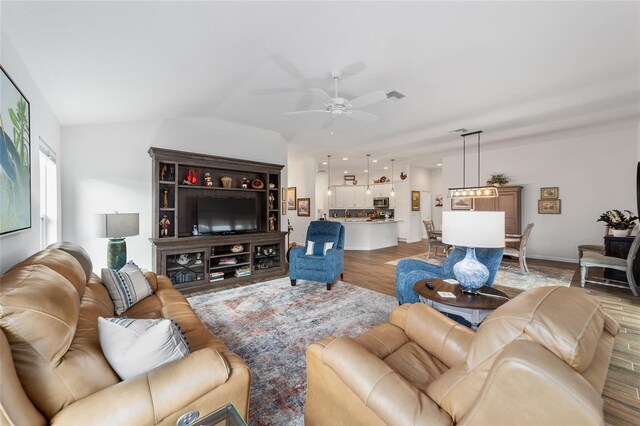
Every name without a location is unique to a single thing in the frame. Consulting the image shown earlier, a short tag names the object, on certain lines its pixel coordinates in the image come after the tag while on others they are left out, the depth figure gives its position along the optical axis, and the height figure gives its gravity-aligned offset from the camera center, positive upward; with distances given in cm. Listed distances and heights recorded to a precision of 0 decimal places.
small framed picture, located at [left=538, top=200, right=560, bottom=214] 627 +9
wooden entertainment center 393 -21
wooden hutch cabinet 656 +13
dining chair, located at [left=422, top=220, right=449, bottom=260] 650 -67
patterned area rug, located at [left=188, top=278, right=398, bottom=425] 180 -123
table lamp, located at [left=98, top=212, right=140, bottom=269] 317 -25
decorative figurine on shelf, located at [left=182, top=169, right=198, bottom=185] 429 +53
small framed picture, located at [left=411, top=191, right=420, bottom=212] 972 +35
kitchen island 804 -75
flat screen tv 434 -7
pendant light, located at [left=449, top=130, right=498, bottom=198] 569 +41
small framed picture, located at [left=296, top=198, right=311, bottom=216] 771 +13
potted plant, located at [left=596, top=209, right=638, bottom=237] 442 -22
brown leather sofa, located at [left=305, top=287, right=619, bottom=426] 68 -51
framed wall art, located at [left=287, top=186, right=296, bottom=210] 845 +41
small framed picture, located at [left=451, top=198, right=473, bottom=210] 784 +19
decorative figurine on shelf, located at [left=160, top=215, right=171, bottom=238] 406 -25
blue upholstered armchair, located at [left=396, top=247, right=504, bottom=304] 258 -67
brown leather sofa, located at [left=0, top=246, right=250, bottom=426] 91 -64
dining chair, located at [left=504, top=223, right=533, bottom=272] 510 -81
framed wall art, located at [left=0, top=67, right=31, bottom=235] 154 +34
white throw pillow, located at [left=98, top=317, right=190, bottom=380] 114 -59
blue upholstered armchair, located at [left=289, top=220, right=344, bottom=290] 400 -73
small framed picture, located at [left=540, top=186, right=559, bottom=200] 627 +42
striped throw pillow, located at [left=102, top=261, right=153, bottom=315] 221 -66
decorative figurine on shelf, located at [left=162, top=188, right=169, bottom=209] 408 +18
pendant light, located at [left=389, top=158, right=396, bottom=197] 858 +73
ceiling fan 273 +118
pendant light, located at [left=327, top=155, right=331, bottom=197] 802 +159
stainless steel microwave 1021 +32
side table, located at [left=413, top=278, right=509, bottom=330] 192 -68
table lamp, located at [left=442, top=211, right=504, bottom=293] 197 -20
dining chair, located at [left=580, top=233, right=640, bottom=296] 380 -80
